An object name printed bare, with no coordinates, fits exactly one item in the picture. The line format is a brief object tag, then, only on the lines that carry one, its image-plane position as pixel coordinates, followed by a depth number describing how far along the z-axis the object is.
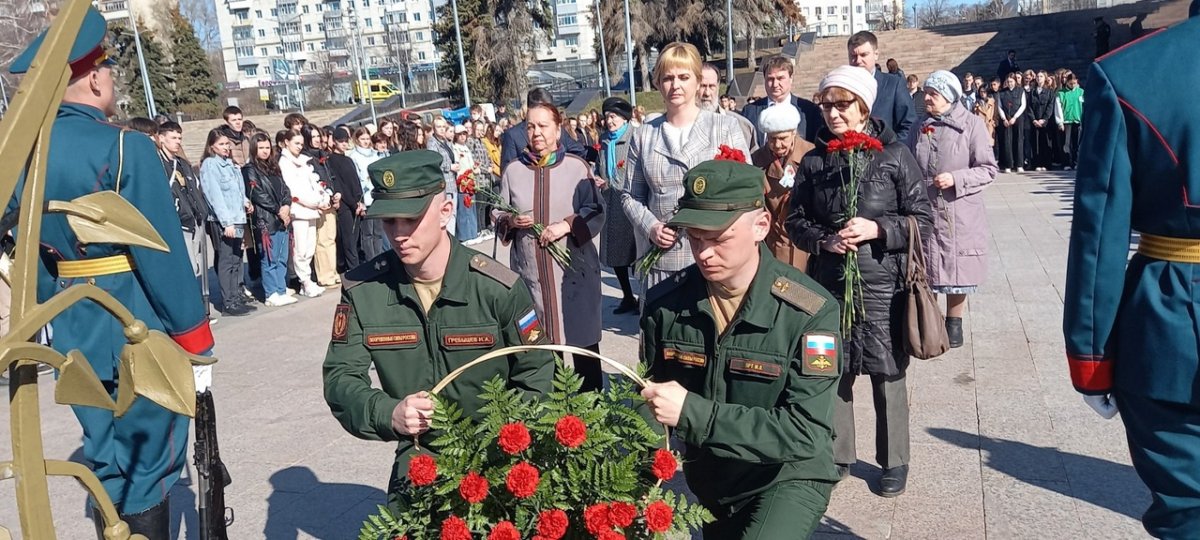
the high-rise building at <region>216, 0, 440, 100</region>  88.06
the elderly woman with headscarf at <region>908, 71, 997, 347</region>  6.29
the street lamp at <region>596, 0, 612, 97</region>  40.84
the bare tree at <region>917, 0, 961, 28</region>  88.25
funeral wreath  2.20
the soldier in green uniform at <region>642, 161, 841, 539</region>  2.68
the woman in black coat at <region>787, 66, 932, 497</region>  4.10
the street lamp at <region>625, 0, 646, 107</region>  33.41
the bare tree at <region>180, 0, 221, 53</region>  69.00
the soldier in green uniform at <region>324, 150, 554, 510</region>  2.99
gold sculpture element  1.08
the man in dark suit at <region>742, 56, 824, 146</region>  5.95
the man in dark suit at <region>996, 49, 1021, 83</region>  22.19
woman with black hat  5.81
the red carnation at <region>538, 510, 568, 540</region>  2.15
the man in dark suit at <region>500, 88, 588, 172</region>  7.42
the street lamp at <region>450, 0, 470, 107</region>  33.09
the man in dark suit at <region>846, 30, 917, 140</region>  6.64
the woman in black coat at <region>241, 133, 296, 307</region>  9.88
